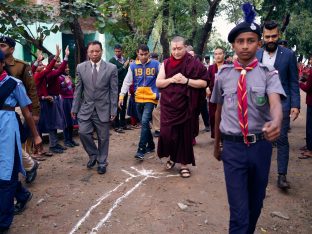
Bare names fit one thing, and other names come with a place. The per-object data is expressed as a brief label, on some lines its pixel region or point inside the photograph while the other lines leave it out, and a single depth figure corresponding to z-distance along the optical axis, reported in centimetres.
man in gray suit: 431
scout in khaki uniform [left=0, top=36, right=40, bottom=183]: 356
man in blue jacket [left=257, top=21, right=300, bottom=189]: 361
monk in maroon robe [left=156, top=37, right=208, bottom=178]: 408
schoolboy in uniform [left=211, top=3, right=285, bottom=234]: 220
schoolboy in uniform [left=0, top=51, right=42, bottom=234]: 278
